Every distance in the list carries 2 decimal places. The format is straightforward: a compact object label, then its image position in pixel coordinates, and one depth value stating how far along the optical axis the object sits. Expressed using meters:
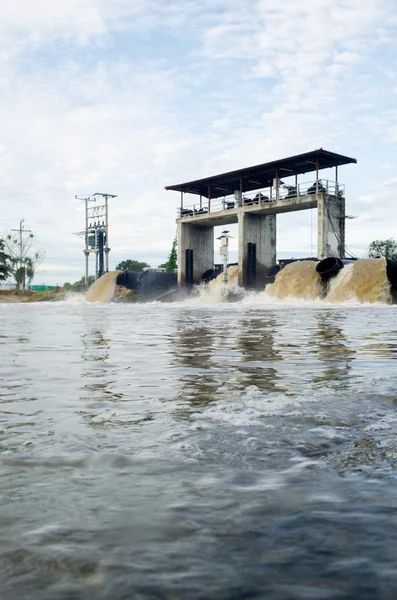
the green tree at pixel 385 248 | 72.69
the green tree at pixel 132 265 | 94.09
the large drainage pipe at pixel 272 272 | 32.75
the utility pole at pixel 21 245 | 66.44
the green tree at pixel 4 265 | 66.62
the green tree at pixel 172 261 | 65.94
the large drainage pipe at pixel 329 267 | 27.16
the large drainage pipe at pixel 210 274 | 39.12
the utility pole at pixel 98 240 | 49.84
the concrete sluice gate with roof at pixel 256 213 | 30.91
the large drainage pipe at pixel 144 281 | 39.78
